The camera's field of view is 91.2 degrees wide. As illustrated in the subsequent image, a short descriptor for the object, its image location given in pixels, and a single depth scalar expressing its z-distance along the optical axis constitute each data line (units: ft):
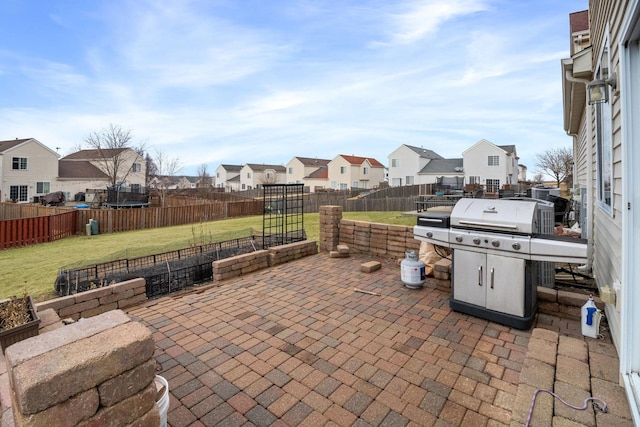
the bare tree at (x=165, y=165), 109.70
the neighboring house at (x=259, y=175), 170.40
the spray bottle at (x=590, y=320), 9.87
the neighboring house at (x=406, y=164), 123.03
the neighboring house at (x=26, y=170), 87.97
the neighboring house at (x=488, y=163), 106.22
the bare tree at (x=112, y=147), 99.66
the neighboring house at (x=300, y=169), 161.07
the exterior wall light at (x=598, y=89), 8.13
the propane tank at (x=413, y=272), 15.57
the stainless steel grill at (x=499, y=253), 10.82
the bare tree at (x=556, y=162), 107.92
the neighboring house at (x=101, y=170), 101.60
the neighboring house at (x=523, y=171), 201.57
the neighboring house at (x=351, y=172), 143.13
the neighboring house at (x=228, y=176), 195.00
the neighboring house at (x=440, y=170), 116.78
